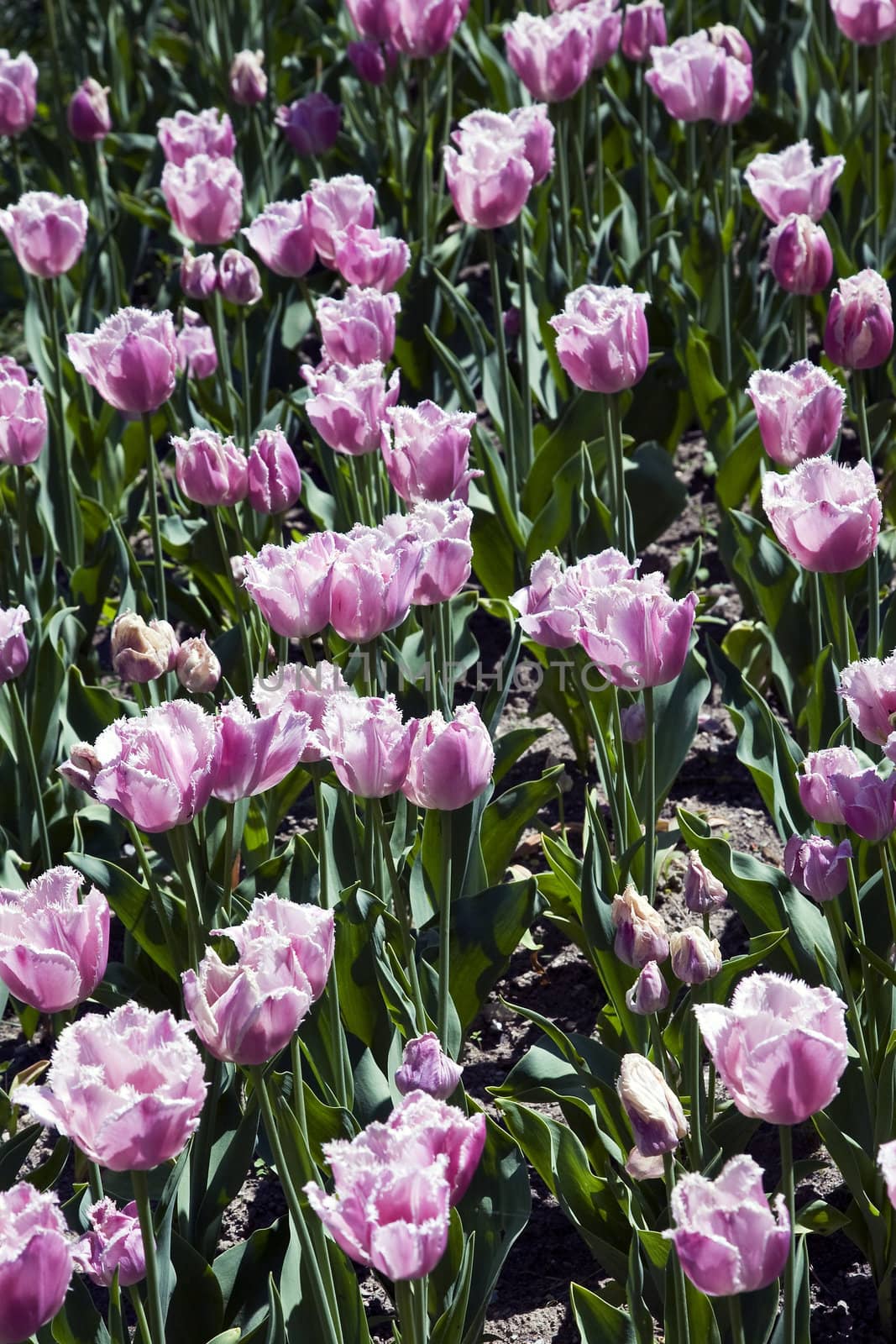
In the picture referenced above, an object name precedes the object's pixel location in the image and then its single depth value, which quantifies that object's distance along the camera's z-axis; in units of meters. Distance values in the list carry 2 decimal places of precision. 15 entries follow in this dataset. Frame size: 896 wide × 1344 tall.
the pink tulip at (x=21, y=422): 4.26
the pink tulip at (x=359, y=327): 4.29
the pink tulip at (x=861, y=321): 4.18
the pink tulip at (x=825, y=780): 2.94
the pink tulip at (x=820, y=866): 2.86
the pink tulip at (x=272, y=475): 4.09
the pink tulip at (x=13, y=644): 3.52
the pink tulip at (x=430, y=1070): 2.55
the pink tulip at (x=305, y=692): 2.90
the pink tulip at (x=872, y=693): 2.91
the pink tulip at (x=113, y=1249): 2.55
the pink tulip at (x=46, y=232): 5.06
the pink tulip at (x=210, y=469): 4.03
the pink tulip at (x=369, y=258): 4.73
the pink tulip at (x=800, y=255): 4.59
